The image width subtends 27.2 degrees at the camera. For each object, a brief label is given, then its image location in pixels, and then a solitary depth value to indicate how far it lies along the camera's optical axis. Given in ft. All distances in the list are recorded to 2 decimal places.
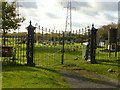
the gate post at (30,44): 43.01
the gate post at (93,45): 48.57
